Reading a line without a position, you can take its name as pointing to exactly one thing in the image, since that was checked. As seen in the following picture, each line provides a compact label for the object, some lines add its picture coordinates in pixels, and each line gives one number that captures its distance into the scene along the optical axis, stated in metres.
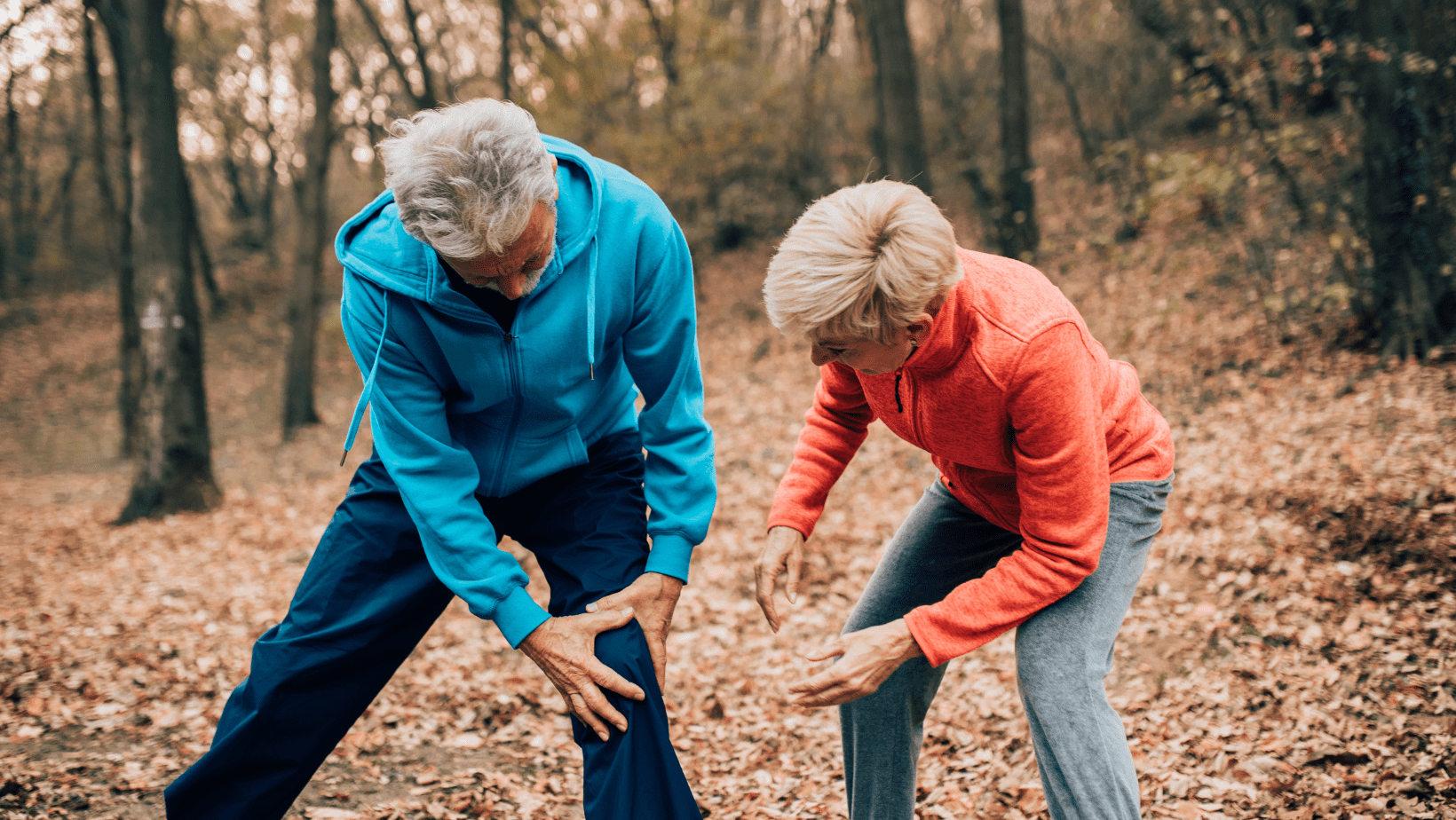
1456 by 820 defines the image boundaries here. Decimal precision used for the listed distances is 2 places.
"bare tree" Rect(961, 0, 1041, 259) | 11.38
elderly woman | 1.75
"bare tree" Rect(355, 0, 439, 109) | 13.52
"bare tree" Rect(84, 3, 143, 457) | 11.31
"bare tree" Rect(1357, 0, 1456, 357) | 6.19
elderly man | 2.06
